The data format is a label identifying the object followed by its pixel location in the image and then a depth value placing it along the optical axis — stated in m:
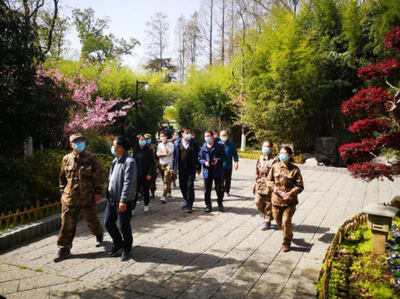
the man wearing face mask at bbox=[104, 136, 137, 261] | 3.81
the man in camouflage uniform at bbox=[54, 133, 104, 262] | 3.95
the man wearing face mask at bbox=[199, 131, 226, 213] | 6.11
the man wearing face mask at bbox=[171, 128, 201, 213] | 6.08
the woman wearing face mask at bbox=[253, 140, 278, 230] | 5.14
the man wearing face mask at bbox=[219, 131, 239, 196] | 7.11
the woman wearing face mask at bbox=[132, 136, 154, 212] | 5.99
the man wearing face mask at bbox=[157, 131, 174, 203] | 7.00
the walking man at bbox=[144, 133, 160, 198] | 6.40
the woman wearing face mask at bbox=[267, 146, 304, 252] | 4.20
